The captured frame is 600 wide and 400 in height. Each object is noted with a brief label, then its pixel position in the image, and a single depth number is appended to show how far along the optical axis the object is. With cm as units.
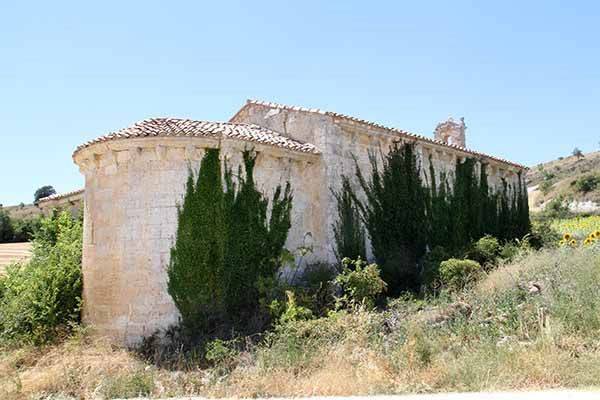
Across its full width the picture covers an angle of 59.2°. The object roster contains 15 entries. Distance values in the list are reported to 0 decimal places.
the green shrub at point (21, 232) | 3464
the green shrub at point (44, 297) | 1191
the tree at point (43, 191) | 6669
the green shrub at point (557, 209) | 4179
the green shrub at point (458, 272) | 1243
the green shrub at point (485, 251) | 1509
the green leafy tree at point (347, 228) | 1402
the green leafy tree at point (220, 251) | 1133
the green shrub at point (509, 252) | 1484
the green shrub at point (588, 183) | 5003
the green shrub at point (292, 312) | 1025
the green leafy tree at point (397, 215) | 1462
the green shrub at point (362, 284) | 1159
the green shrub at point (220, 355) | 946
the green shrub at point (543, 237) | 1873
